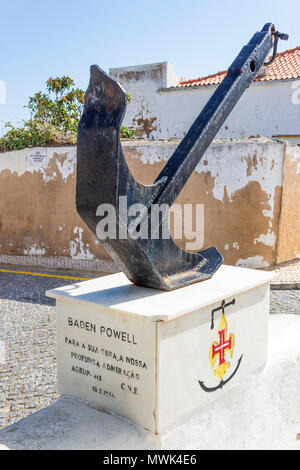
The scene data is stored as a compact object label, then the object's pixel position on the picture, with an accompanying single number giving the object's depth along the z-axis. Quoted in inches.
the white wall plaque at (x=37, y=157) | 375.2
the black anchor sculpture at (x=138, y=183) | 75.5
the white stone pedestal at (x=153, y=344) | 83.6
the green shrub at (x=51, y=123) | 383.2
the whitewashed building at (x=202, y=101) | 601.0
